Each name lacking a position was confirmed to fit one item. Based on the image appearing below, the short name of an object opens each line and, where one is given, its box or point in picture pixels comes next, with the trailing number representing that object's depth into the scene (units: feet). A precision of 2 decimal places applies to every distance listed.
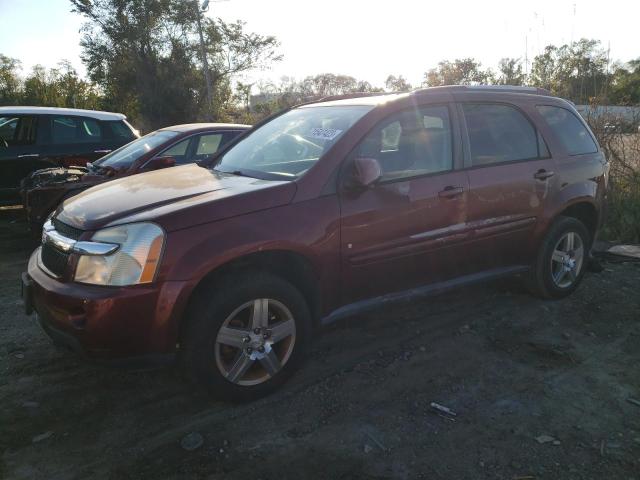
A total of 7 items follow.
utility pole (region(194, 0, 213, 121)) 75.66
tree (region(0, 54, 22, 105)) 92.24
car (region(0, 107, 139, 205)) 25.53
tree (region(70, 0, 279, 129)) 84.33
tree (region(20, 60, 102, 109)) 85.51
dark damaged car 18.69
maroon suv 8.70
